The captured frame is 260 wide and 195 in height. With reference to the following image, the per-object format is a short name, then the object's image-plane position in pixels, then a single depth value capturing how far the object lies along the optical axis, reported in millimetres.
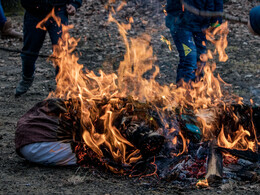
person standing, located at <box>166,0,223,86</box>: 4500
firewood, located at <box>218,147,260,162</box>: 3152
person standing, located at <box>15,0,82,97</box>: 4645
